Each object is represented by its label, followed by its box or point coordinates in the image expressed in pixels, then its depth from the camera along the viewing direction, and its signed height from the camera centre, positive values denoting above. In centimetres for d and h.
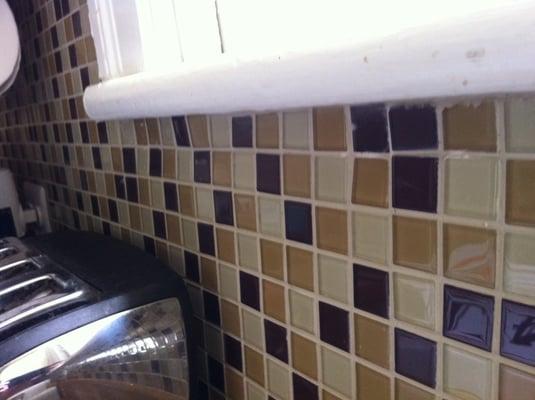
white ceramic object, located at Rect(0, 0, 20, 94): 84 +12
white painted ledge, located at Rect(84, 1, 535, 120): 22 +1
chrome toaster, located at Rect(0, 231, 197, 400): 39 -19
